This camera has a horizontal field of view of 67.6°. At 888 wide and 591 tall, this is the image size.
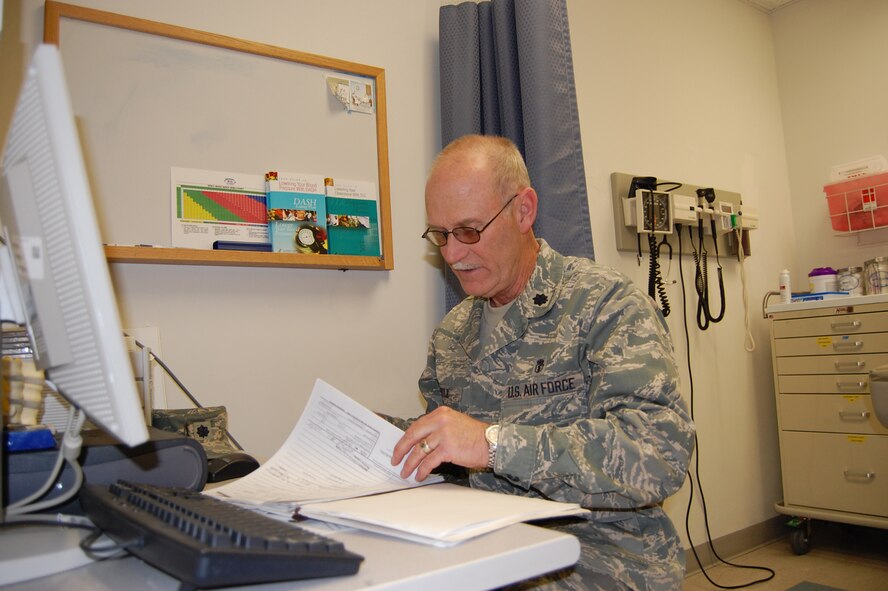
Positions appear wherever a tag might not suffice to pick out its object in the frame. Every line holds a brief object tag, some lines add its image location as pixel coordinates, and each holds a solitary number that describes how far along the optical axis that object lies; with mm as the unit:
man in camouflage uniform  1031
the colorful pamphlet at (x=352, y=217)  1848
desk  548
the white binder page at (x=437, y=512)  648
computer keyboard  505
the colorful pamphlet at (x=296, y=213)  1741
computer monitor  512
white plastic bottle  2987
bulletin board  1551
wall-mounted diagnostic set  2609
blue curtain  1989
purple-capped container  2992
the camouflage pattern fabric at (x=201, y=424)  1346
